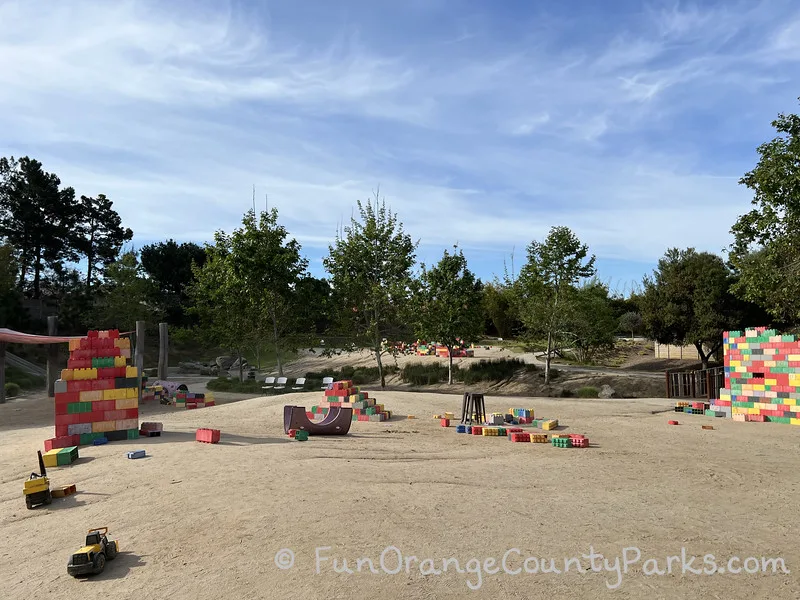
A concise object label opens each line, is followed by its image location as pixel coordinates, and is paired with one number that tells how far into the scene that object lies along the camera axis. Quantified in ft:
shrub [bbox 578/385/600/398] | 82.89
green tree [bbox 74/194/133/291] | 165.37
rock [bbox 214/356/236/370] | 141.79
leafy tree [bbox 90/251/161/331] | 136.05
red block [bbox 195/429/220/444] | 38.78
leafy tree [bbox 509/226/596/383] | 93.40
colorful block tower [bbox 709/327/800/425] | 55.52
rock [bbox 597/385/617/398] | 83.71
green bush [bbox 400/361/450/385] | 104.99
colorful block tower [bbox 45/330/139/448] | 40.16
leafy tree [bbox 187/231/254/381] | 96.53
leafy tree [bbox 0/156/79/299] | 150.30
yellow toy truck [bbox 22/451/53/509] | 25.45
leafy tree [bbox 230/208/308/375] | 93.81
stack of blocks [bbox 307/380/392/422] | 54.60
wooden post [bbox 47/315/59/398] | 78.15
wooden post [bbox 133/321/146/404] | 78.69
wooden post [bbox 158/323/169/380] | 91.50
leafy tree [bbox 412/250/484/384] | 95.14
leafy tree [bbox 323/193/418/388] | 96.12
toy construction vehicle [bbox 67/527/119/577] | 17.78
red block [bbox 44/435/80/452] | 38.38
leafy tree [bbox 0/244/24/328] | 124.06
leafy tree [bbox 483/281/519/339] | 166.61
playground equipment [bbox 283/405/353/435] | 44.75
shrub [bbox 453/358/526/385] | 100.63
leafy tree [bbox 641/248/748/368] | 94.12
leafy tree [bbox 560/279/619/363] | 94.68
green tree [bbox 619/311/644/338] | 160.97
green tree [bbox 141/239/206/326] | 179.32
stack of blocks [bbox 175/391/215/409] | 70.54
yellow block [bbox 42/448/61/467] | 33.04
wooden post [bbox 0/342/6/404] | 75.07
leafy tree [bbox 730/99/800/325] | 58.49
